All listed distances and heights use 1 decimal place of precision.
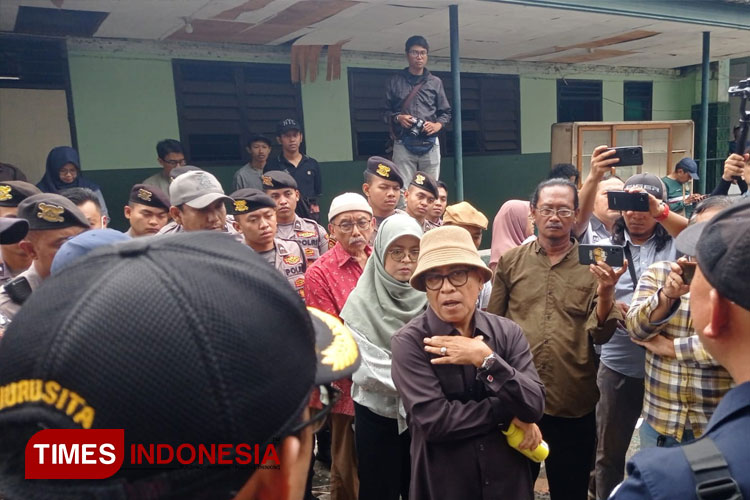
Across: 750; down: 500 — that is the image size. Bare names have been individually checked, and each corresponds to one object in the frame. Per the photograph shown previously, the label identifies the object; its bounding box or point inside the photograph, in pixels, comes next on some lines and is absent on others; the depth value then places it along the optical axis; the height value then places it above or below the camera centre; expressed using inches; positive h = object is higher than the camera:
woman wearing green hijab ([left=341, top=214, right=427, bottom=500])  99.5 -34.9
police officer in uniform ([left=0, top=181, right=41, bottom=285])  108.0 -8.0
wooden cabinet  344.2 +5.5
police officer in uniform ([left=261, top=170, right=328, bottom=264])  162.6 -16.1
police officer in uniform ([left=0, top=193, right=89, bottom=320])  95.7 -8.7
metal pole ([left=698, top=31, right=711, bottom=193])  282.8 +22.3
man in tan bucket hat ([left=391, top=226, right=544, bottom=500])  76.7 -33.5
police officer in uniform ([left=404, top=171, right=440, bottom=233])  168.6 -12.2
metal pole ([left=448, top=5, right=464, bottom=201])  208.6 +22.9
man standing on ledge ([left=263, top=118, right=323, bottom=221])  226.1 -0.5
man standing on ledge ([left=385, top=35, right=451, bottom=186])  228.2 +19.4
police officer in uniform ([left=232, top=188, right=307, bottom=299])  134.0 -14.4
